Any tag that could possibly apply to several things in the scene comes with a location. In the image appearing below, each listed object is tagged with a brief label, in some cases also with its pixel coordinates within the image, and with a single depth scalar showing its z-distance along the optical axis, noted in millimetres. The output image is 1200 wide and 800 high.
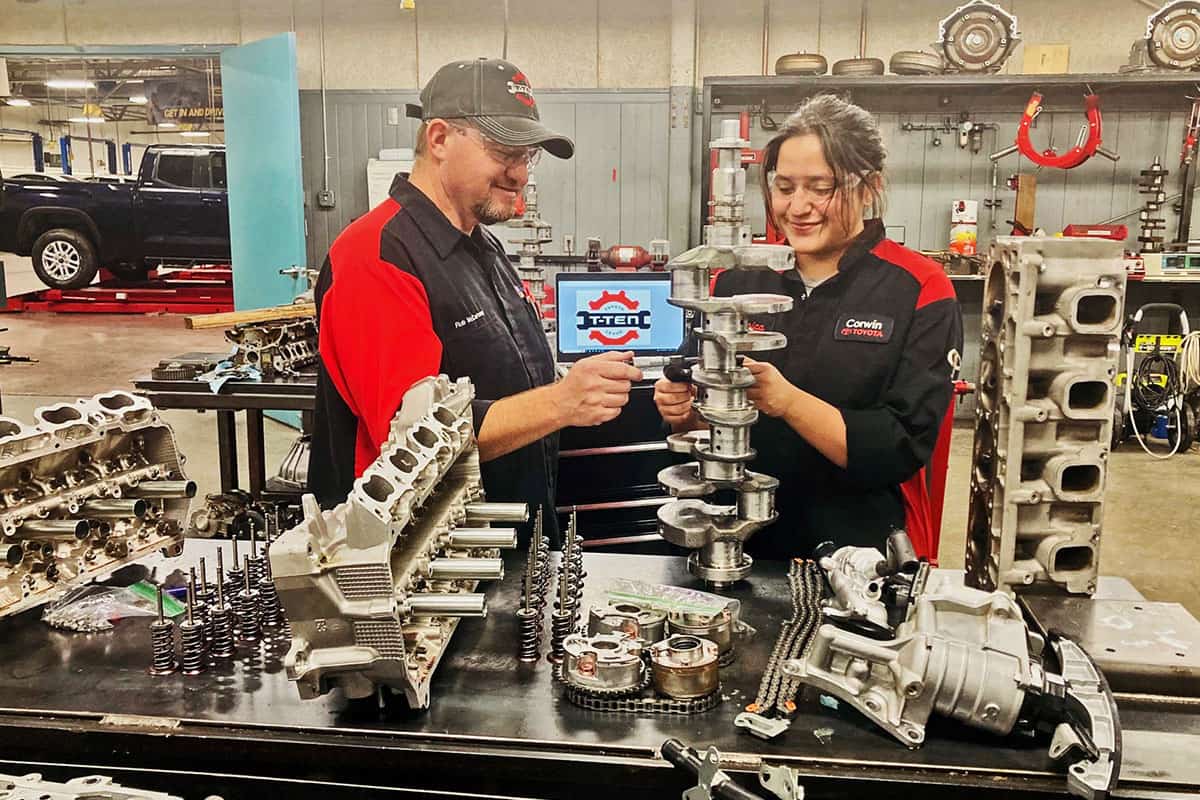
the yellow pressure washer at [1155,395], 5934
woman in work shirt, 1809
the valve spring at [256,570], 1520
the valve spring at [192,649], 1322
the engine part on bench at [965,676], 1100
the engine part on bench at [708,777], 1045
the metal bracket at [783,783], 1073
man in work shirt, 1696
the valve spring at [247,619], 1422
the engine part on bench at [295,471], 4203
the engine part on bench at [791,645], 1201
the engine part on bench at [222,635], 1358
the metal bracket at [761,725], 1153
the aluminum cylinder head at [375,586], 1102
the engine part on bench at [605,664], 1232
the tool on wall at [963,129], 6188
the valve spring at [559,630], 1370
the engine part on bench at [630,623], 1339
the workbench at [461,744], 1110
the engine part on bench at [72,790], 1018
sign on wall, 12424
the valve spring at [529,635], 1366
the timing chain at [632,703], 1217
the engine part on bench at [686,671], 1223
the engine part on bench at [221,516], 3865
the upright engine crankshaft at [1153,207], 5977
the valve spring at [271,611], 1445
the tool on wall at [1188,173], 5840
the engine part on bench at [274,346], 3762
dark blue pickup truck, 9797
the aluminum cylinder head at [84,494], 1431
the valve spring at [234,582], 1512
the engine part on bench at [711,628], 1332
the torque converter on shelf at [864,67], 5730
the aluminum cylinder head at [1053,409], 1537
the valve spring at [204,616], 1374
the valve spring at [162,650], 1329
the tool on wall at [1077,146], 5531
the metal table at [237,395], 3521
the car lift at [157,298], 10727
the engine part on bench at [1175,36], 5590
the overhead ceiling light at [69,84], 12688
